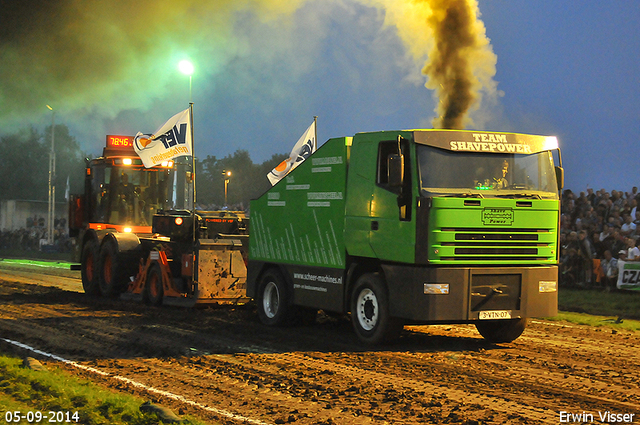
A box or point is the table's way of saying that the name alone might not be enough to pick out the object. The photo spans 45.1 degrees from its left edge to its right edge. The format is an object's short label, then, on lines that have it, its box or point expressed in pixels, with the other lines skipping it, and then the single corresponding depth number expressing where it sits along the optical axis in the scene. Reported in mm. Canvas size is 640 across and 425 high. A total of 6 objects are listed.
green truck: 10359
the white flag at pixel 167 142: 17328
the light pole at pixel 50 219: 48400
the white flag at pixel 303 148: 19641
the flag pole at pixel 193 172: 16088
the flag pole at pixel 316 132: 19311
